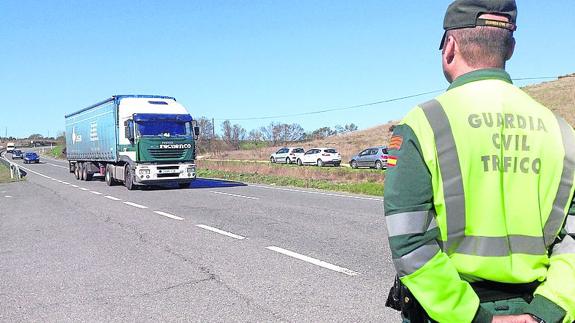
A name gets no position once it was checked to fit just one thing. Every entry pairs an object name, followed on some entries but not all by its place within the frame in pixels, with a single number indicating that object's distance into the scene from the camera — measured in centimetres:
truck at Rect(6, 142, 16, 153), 11981
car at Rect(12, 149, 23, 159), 8350
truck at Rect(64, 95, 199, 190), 1916
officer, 171
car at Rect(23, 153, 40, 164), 6750
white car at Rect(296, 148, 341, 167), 4134
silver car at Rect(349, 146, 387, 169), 3455
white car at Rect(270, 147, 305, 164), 4653
